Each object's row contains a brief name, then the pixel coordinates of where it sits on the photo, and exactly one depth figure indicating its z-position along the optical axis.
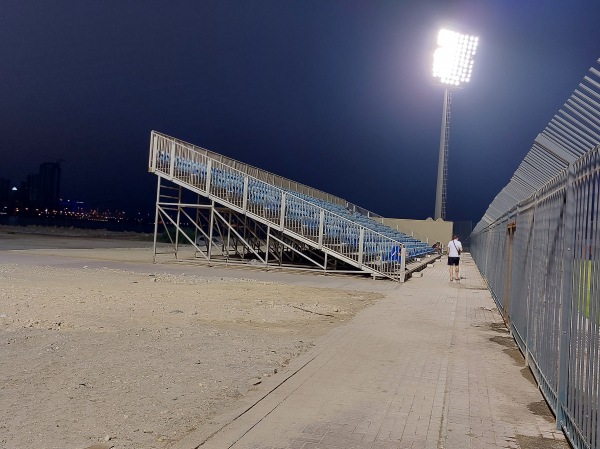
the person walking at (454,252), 19.30
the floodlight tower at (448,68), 44.19
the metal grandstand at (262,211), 20.56
